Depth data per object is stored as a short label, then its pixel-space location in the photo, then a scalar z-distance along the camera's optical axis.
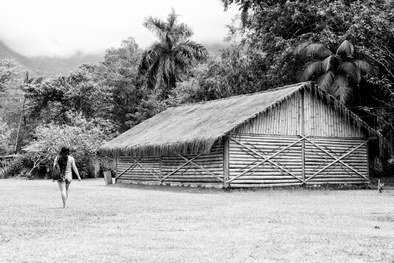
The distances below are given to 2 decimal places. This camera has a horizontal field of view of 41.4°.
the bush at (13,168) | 39.84
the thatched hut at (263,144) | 21.98
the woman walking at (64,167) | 14.09
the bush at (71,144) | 37.31
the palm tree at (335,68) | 27.56
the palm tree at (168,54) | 47.88
